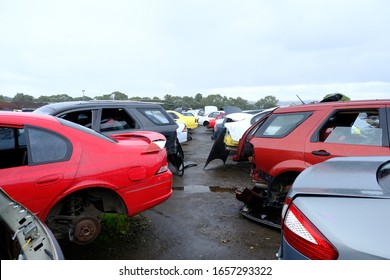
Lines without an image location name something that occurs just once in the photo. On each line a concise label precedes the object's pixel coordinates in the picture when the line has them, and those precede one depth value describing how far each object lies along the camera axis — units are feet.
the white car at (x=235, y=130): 24.42
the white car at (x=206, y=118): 69.52
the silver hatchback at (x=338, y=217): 4.47
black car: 16.37
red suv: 11.50
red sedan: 8.64
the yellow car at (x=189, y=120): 54.23
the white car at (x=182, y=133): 30.73
